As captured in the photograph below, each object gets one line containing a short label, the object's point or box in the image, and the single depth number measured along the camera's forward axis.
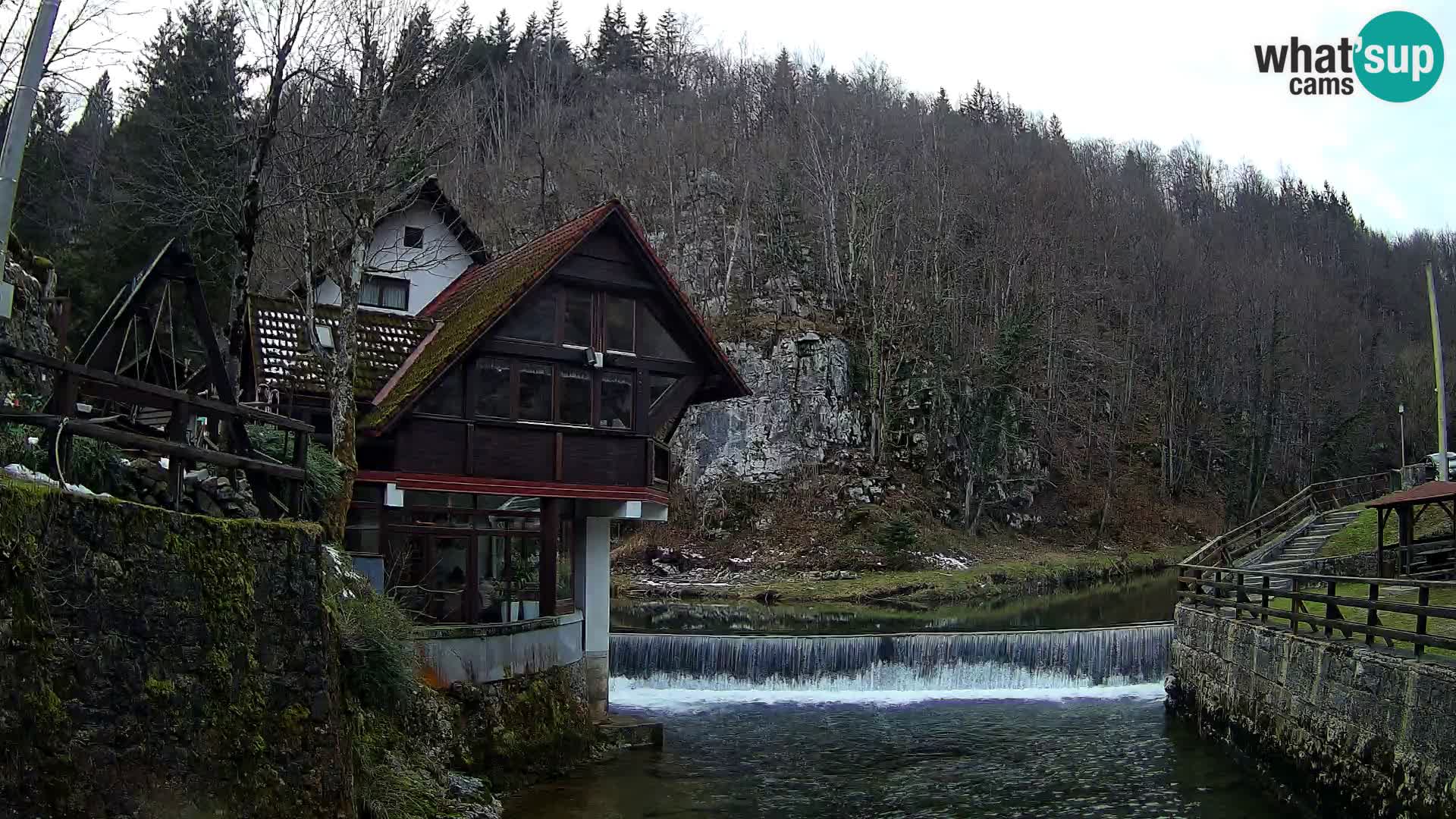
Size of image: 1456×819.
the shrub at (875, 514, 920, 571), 42.25
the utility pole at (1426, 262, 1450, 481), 34.94
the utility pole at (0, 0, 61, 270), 8.92
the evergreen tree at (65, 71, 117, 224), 40.50
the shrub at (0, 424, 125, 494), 10.01
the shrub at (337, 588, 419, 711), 11.71
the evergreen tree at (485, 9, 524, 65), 79.06
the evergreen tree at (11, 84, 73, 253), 38.91
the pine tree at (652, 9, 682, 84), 76.31
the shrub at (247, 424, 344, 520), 14.98
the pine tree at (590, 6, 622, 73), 85.62
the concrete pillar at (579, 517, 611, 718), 19.61
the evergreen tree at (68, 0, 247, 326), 30.28
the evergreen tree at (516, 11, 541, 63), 80.75
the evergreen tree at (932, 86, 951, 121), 72.12
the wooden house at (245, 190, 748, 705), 17.83
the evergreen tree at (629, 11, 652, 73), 84.12
